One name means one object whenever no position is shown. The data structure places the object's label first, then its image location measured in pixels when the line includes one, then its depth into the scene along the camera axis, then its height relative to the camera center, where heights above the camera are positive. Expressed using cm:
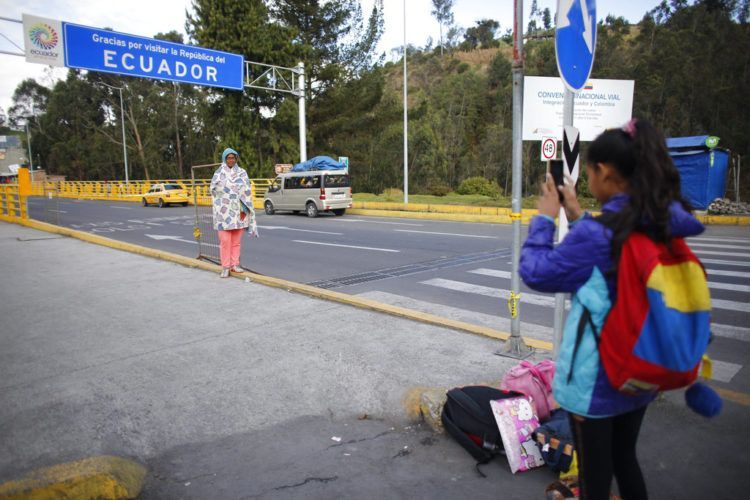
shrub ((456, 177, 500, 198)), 3322 +8
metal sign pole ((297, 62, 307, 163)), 2577 +420
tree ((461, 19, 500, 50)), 11656 +3524
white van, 2111 -7
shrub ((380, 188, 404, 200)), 2825 -23
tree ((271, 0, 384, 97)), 3447 +1093
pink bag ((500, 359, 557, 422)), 308 -121
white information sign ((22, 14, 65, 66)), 1689 +514
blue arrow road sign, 315 +93
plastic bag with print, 280 -135
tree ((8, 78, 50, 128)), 7512 +1376
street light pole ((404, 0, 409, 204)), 2308 +153
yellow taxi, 3027 -21
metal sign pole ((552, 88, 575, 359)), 329 -28
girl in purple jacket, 165 -24
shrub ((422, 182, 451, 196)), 3356 -8
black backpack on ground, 289 -136
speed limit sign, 446 +36
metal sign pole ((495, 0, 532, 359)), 362 -3
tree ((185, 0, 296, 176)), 2986 +876
